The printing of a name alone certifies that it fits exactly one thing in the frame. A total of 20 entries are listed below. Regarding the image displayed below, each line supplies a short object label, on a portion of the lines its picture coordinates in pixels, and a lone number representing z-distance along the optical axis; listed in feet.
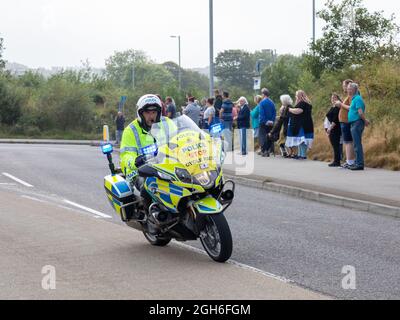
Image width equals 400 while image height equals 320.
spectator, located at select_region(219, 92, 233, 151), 83.49
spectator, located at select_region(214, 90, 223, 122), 93.86
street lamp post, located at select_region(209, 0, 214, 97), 101.81
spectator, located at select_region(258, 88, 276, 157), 75.46
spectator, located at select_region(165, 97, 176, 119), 98.02
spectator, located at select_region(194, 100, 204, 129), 99.38
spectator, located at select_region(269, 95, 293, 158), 73.00
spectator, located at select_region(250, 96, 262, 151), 78.59
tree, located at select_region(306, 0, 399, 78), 100.58
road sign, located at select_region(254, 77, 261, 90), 88.98
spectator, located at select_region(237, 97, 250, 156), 77.05
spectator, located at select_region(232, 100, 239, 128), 90.48
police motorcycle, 29.19
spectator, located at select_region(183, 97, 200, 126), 92.32
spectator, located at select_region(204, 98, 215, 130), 87.97
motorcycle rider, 32.24
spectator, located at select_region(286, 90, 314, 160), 70.33
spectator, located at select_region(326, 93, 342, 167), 63.26
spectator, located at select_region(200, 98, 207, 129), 98.35
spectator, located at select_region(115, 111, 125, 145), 113.91
